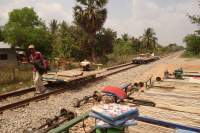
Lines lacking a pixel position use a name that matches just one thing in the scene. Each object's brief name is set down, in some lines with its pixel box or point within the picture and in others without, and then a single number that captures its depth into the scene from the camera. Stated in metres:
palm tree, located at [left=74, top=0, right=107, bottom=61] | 33.59
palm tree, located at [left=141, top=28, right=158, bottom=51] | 83.69
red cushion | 5.76
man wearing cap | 10.51
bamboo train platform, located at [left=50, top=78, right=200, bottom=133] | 4.84
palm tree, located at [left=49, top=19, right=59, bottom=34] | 62.99
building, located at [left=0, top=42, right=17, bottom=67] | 33.18
